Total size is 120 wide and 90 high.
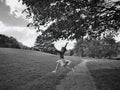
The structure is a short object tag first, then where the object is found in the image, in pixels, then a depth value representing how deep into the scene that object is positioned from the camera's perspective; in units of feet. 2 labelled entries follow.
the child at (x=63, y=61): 27.13
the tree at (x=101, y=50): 175.12
